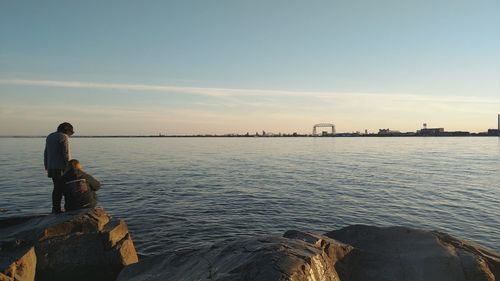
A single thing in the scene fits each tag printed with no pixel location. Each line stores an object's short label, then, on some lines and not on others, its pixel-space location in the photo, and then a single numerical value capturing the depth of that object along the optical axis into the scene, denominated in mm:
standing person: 11062
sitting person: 10453
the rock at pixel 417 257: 6617
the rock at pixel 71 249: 8102
